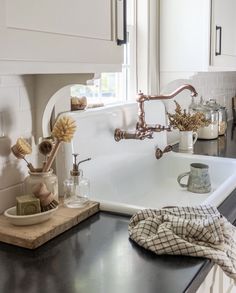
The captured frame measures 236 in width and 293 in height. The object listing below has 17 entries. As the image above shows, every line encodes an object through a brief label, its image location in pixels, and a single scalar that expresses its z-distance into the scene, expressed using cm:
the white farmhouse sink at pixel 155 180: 158
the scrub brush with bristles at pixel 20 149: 117
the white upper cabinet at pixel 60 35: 80
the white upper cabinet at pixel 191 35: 204
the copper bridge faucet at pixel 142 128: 169
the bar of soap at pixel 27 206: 109
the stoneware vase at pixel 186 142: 221
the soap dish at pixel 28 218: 107
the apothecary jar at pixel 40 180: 119
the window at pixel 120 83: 196
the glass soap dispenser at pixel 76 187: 129
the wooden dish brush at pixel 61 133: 121
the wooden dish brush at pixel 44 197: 112
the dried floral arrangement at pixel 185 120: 216
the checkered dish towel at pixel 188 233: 95
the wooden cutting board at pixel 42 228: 102
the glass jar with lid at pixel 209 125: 256
